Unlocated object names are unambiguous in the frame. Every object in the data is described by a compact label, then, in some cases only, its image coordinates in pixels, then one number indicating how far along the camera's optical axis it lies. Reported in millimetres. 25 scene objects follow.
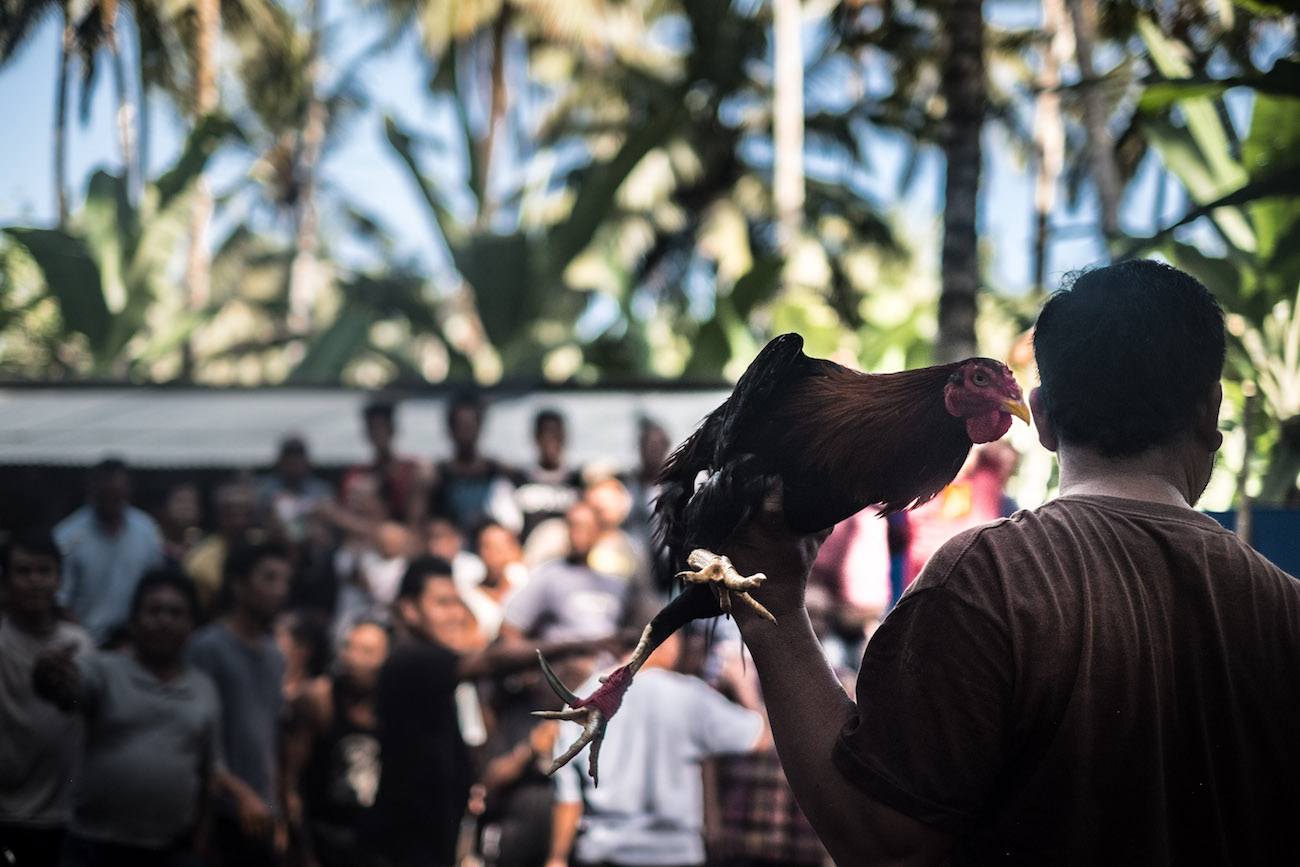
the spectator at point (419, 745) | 5738
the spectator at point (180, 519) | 8211
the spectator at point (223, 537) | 7137
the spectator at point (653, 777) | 5461
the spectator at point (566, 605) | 6012
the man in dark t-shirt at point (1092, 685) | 1620
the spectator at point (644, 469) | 7129
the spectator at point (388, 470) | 7598
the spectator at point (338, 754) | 5996
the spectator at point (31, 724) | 5207
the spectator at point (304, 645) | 6926
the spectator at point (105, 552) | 6961
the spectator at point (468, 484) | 7504
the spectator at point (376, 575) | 7051
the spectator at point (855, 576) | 6312
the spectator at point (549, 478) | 7492
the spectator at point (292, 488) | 7867
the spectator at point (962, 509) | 4852
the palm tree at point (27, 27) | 16328
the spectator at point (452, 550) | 7070
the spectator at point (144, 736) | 5312
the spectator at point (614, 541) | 6246
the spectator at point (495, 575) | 6809
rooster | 1848
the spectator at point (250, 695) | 6035
